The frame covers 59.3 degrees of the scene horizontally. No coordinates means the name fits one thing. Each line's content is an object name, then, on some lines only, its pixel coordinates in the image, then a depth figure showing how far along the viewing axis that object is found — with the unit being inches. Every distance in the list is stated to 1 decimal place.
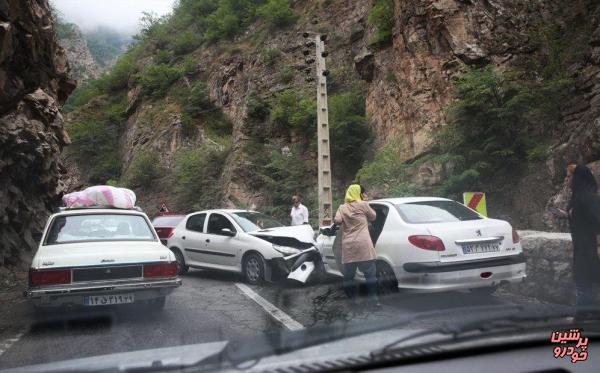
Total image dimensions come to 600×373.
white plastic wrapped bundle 388.8
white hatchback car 379.6
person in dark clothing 230.4
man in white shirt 569.0
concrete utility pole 620.1
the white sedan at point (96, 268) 248.1
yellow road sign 406.3
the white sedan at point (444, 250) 264.7
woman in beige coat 282.7
